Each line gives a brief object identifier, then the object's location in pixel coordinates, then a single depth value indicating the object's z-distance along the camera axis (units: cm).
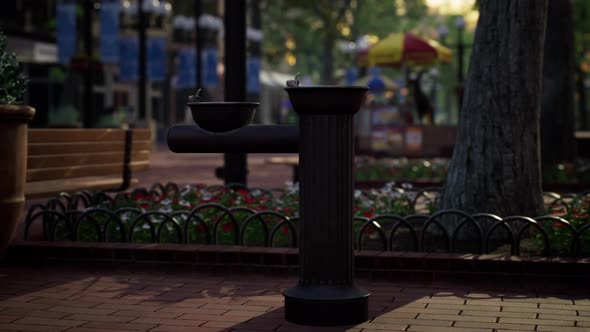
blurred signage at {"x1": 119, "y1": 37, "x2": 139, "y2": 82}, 3516
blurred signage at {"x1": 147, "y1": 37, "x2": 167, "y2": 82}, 3619
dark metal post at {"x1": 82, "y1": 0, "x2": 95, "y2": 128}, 2258
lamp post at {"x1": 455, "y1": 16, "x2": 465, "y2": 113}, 2644
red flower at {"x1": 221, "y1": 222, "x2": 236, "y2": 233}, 752
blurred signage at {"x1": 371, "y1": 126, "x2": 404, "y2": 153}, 2134
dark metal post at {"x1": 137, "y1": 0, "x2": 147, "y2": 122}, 2981
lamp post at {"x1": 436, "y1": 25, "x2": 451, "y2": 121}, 3356
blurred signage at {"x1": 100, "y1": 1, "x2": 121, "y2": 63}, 3105
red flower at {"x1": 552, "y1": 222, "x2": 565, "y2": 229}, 705
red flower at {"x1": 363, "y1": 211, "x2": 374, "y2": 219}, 811
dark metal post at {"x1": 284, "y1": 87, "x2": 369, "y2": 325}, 517
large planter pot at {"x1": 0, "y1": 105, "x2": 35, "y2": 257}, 634
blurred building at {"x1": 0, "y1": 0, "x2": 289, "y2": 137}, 3378
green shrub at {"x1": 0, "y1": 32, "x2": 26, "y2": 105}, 679
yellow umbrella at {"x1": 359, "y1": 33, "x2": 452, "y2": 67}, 2230
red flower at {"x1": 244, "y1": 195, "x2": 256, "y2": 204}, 847
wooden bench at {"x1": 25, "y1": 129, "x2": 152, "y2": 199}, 780
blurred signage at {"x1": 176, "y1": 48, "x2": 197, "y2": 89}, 3934
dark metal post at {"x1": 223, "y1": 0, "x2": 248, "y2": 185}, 968
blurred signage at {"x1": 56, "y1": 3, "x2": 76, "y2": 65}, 2944
